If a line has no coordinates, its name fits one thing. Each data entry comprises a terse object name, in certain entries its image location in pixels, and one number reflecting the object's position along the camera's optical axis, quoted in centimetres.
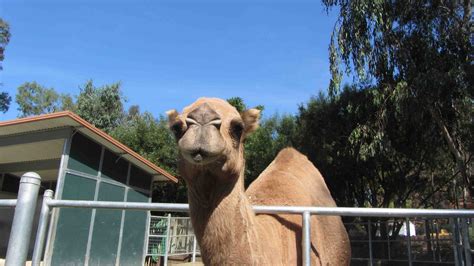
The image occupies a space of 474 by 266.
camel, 214
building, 1277
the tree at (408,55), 1481
